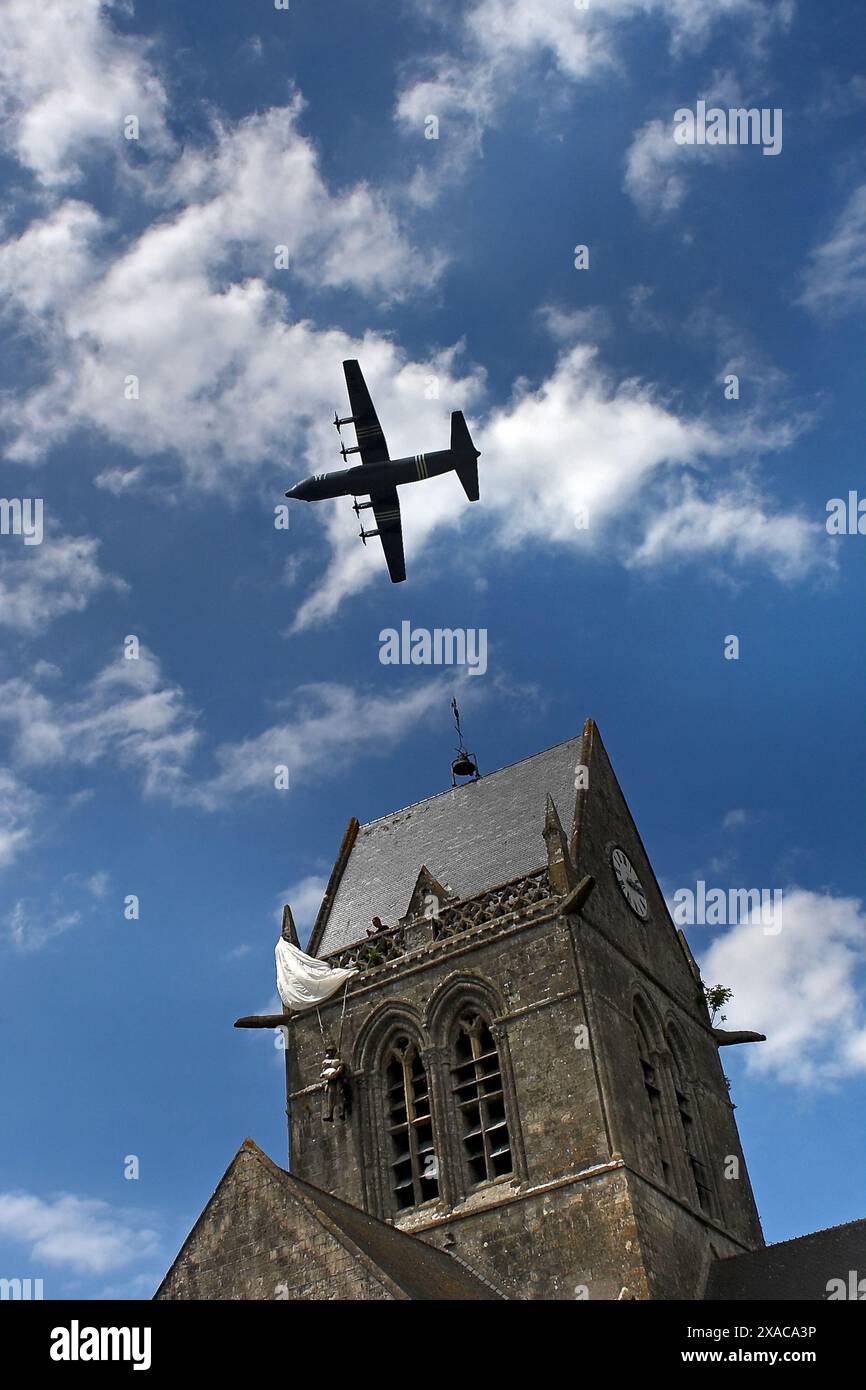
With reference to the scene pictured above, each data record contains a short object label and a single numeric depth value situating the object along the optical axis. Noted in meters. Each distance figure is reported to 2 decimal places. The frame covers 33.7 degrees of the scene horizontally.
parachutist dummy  26.08
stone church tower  21.94
